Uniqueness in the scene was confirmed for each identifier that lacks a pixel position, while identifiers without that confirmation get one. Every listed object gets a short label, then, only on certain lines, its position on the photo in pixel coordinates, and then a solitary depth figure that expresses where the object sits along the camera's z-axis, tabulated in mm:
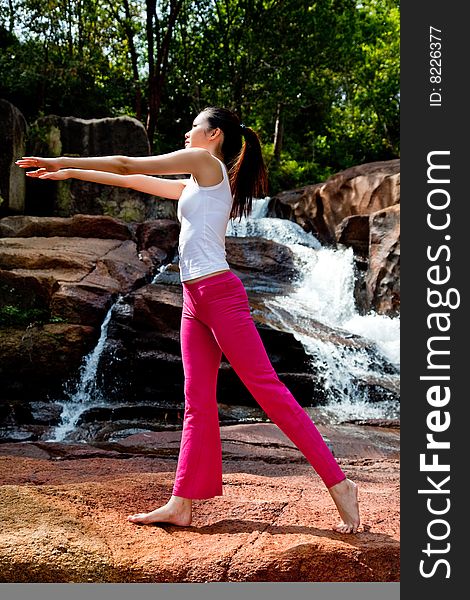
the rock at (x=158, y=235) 11500
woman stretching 2973
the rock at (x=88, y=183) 13984
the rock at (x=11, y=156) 13086
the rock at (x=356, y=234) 13109
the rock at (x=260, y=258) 12242
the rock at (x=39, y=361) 8500
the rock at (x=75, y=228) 11273
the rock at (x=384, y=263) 11406
